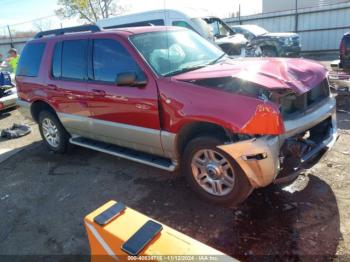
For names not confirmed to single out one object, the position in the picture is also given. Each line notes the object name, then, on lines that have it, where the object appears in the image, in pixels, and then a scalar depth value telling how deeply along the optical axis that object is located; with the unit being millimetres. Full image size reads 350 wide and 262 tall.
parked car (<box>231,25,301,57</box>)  15078
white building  27922
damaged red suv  3148
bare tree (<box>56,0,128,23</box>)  32203
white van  10445
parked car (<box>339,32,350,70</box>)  8320
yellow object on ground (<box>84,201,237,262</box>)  1904
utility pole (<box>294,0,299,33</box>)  19000
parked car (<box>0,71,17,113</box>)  9164
